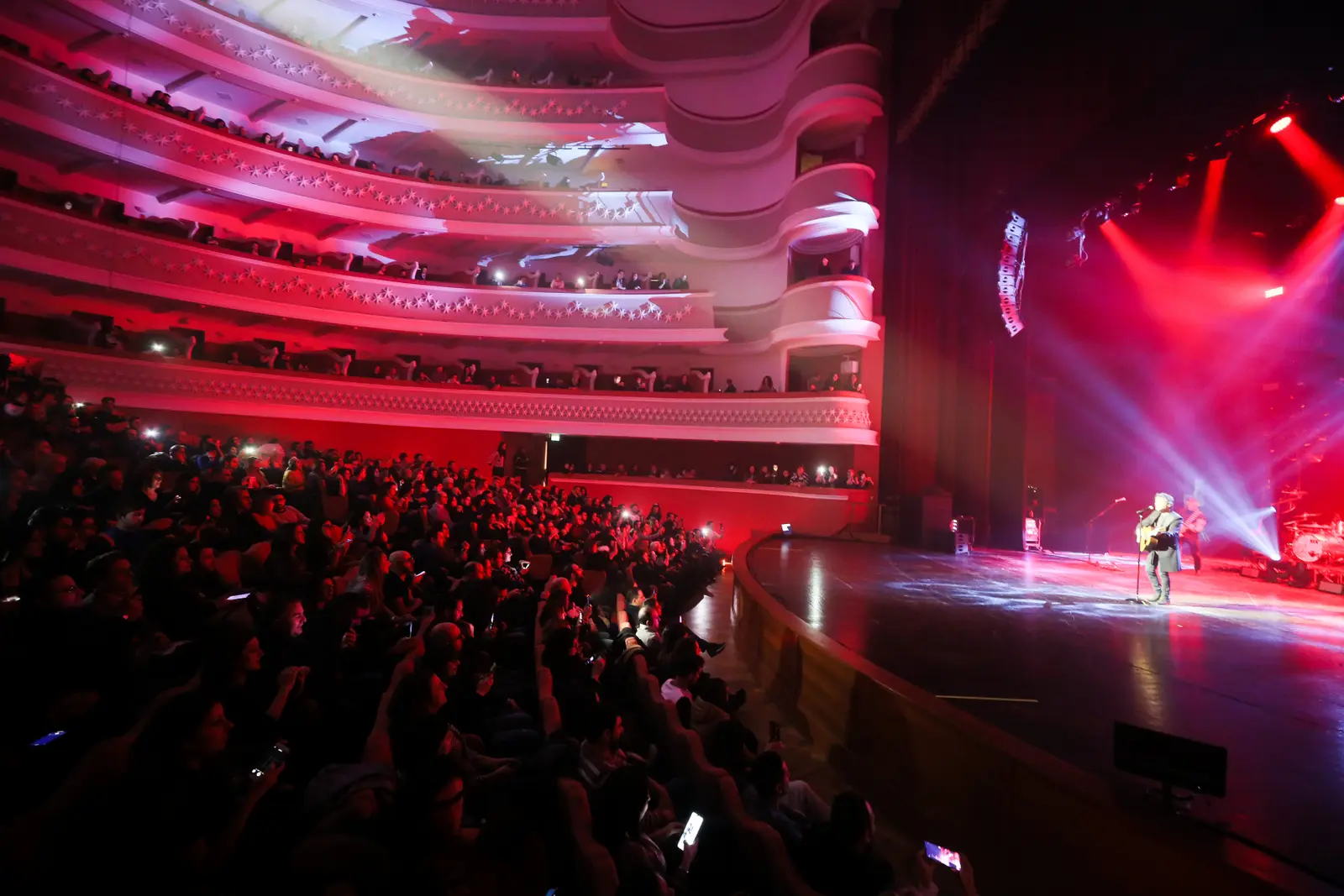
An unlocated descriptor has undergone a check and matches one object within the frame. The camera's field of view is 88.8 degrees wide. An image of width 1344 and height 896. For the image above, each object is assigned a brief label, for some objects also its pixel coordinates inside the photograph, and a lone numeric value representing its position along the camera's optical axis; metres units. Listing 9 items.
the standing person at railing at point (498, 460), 17.22
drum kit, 8.94
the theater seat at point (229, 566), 3.97
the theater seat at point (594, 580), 6.81
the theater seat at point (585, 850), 1.83
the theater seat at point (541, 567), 6.52
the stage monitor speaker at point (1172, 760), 2.20
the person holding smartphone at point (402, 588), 4.00
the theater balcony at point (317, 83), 14.00
